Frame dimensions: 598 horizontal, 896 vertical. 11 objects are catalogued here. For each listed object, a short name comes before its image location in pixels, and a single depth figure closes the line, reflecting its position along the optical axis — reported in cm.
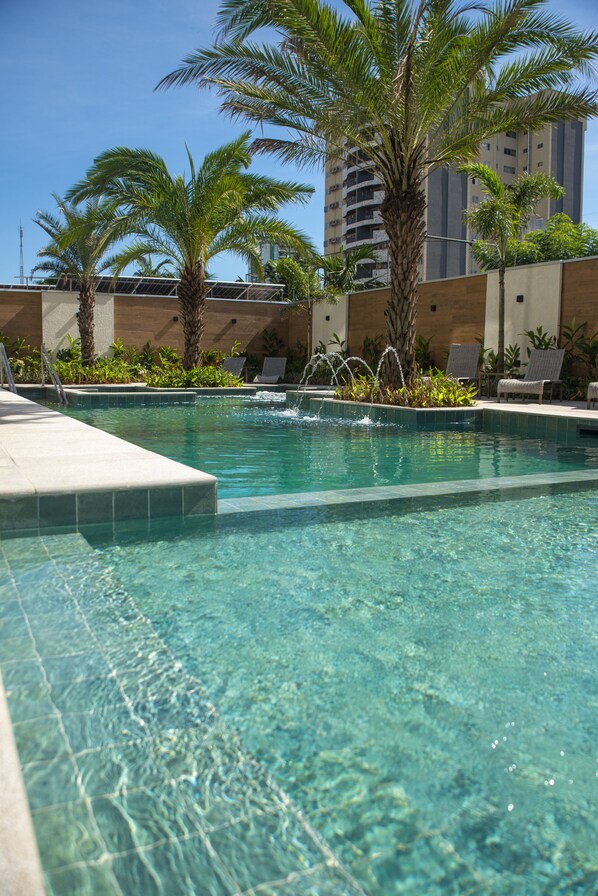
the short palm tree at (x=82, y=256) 2062
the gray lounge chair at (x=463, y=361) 1652
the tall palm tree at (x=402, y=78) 1021
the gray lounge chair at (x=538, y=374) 1421
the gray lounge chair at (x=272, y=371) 2342
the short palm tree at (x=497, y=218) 1569
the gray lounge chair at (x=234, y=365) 2305
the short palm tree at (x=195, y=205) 1641
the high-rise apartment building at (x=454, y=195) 6006
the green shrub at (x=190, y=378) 1827
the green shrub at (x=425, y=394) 1181
